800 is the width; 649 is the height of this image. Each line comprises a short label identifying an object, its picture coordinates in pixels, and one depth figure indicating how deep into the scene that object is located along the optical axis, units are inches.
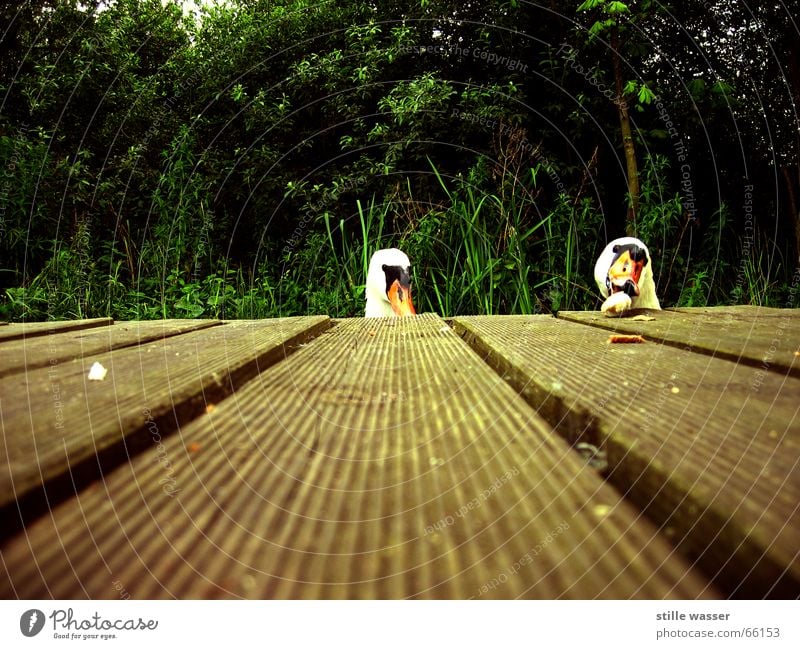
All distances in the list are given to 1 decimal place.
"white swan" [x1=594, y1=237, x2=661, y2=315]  74.2
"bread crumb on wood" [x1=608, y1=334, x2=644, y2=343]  44.4
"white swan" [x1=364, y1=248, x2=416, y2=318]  120.6
